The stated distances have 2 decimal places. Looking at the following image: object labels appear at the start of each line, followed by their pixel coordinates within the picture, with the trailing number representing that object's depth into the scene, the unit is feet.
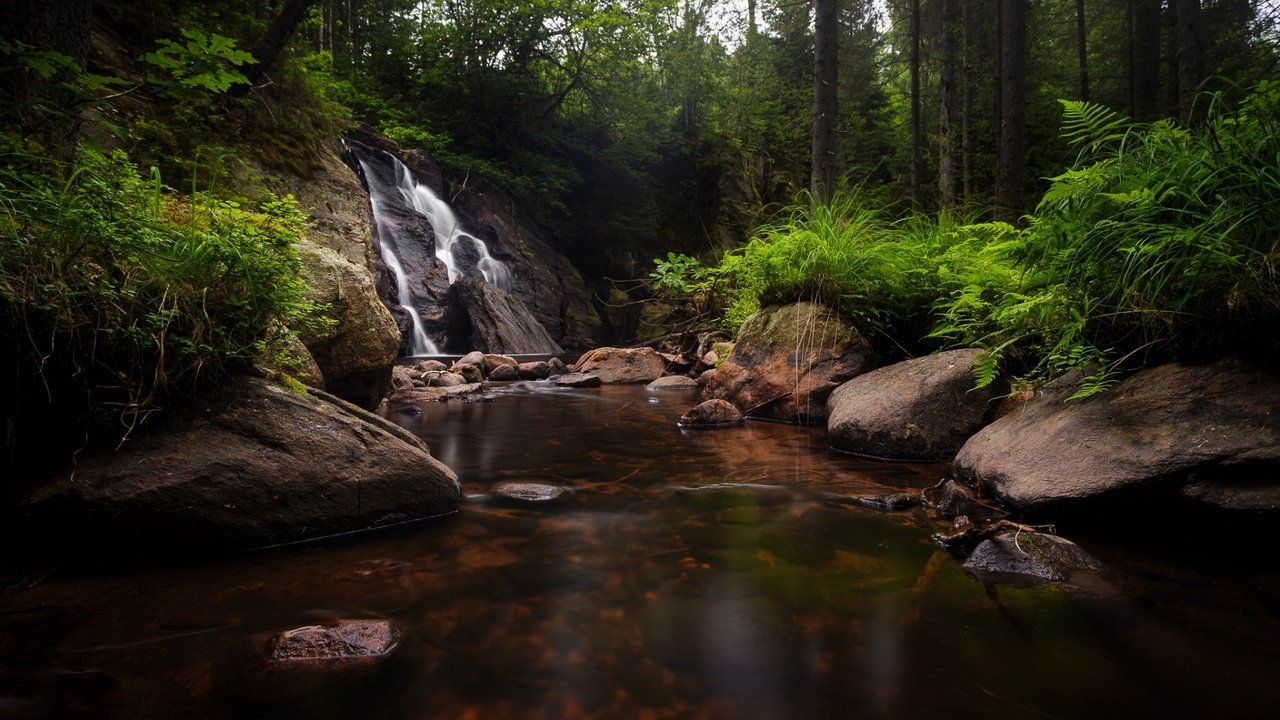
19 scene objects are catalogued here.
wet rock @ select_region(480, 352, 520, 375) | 34.58
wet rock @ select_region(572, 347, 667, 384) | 32.63
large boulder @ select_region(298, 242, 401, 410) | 14.96
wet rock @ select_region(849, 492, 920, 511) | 10.27
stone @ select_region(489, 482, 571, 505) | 11.12
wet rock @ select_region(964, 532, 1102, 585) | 7.36
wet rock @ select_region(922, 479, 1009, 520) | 9.43
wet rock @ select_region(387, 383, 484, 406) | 24.57
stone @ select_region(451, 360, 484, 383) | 31.12
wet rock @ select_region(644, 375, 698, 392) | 29.73
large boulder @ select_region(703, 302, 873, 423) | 18.57
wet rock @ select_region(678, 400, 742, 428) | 18.53
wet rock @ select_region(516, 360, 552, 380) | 34.24
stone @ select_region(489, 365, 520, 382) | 33.73
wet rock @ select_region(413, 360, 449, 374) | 31.28
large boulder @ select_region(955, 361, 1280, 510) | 7.35
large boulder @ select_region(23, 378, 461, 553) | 7.30
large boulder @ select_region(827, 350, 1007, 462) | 13.69
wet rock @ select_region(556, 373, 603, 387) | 30.68
